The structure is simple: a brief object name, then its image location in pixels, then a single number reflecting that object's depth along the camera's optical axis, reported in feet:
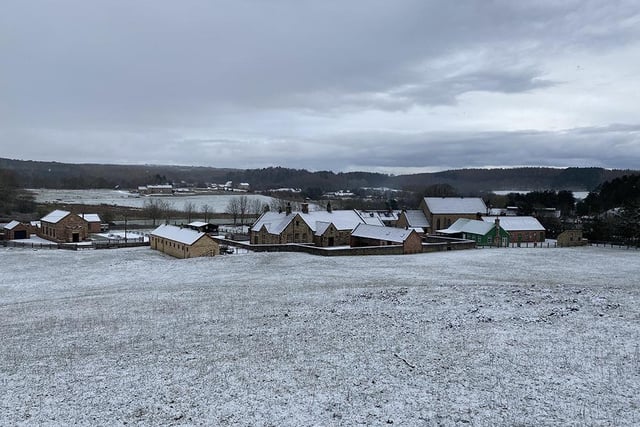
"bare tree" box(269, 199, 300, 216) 378.26
